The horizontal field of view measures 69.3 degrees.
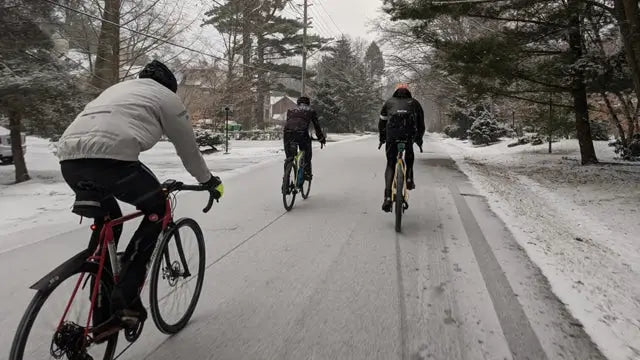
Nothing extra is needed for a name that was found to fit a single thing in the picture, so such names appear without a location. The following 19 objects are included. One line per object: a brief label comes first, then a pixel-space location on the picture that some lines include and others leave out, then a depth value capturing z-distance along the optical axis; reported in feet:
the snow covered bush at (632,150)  48.02
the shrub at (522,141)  73.21
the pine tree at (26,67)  30.53
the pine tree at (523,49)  39.50
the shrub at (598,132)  66.13
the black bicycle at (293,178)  24.11
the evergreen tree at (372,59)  265.13
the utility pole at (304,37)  92.58
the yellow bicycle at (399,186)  19.31
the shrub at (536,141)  68.91
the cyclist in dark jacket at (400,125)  20.43
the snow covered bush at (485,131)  87.71
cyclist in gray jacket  7.77
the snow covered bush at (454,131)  123.20
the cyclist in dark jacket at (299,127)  25.29
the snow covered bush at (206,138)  63.87
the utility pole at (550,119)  49.64
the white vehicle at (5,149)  44.93
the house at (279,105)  282.15
